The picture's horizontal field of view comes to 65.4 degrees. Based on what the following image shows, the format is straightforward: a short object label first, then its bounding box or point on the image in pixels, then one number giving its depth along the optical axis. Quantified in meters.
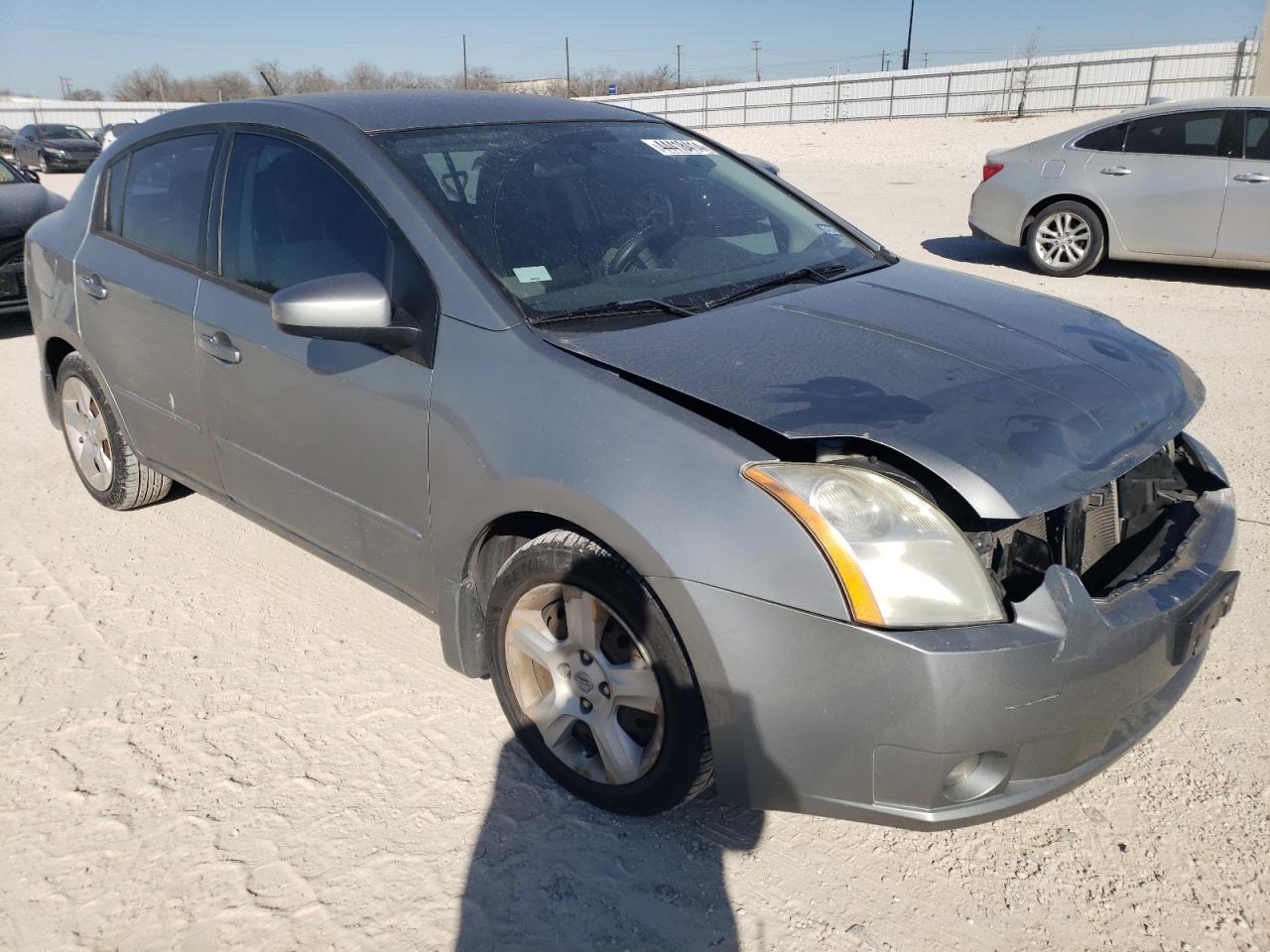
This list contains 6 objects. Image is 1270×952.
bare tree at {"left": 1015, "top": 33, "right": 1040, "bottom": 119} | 33.78
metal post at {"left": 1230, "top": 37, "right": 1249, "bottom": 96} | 28.77
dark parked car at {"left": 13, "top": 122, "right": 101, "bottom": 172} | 28.31
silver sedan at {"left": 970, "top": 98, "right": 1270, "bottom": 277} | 8.22
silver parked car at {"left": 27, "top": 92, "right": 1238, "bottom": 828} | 2.01
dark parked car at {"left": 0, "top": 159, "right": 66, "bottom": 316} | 7.86
